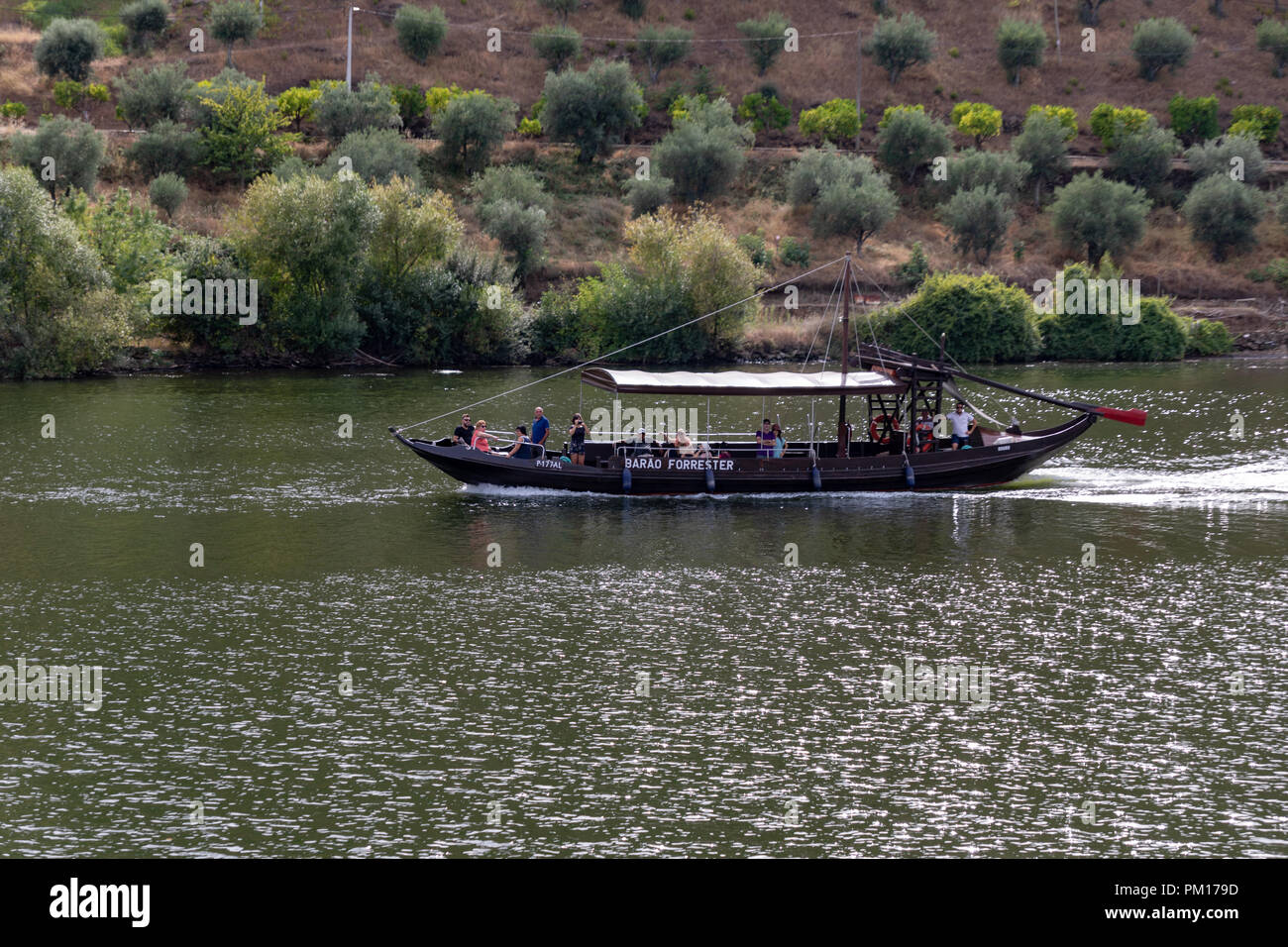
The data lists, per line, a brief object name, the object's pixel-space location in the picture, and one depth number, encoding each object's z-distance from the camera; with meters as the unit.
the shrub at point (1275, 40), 142.38
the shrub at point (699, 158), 115.00
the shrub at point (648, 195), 113.12
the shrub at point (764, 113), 131.25
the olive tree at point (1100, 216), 108.44
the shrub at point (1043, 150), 121.50
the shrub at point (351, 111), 115.62
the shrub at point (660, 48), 139.38
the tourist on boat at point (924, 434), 48.62
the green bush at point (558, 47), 136.25
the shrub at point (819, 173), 114.44
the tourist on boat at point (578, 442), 47.53
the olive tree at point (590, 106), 122.19
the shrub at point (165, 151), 109.56
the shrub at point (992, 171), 115.69
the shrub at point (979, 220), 109.50
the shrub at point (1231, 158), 118.81
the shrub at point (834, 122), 128.25
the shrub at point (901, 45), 139.25
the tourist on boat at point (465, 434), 47.66
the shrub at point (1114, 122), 125.44
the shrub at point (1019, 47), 141.00
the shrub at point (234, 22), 131.25
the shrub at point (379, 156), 104.88
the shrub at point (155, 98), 116.56
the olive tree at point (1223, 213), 110.44
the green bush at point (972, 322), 91.31
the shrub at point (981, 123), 127.62
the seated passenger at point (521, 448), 47.47
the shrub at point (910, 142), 122.31
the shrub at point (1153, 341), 93.00
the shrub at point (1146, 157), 120.81
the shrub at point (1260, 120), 128.38
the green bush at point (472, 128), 117.31
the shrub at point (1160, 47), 138.88
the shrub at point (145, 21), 132.50
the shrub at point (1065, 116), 126.39
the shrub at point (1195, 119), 129.88
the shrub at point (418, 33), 134.62
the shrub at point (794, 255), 108.88
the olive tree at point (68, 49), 122.38
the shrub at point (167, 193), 103.50
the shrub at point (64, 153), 101.94
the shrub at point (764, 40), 140.62
